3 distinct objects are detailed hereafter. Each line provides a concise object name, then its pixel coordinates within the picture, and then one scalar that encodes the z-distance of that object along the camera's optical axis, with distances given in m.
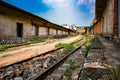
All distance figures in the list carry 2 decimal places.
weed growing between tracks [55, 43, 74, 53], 4.64
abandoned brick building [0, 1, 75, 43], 7.13
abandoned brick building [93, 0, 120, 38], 4.49
